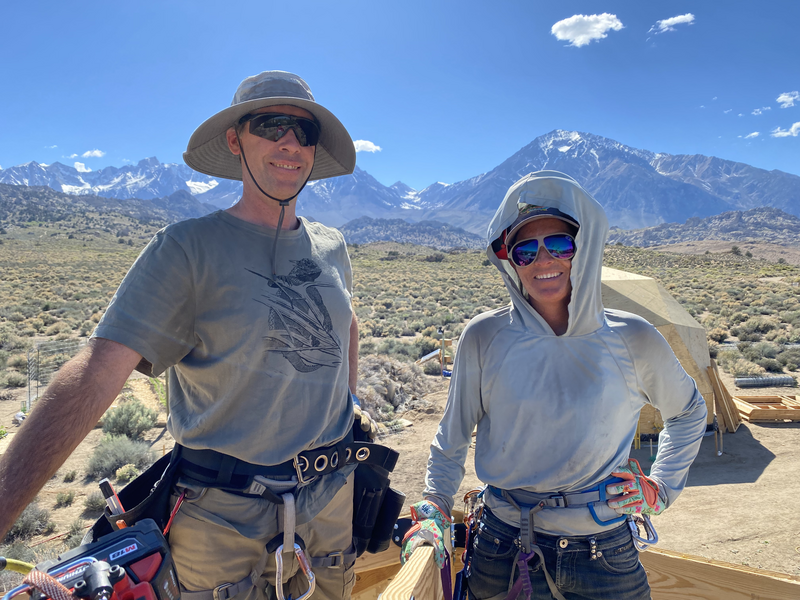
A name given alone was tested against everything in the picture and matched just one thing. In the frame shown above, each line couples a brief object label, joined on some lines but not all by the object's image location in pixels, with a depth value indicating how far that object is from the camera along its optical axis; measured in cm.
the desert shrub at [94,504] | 546
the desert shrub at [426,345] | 1336
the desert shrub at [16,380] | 1025
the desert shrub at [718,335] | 1464
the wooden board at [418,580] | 113
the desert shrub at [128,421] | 746
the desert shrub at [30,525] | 497
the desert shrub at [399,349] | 1267
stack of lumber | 781
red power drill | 103
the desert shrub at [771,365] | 1124
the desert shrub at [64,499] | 561
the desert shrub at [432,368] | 1144
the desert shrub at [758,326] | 1521
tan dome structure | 705
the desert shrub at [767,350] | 1200
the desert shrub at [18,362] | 1159
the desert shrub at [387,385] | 884
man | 161
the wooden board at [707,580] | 197
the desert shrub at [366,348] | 1290
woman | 172
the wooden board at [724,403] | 740
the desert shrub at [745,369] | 1087
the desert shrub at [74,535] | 456
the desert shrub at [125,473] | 599
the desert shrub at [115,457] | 631
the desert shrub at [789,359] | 1143
